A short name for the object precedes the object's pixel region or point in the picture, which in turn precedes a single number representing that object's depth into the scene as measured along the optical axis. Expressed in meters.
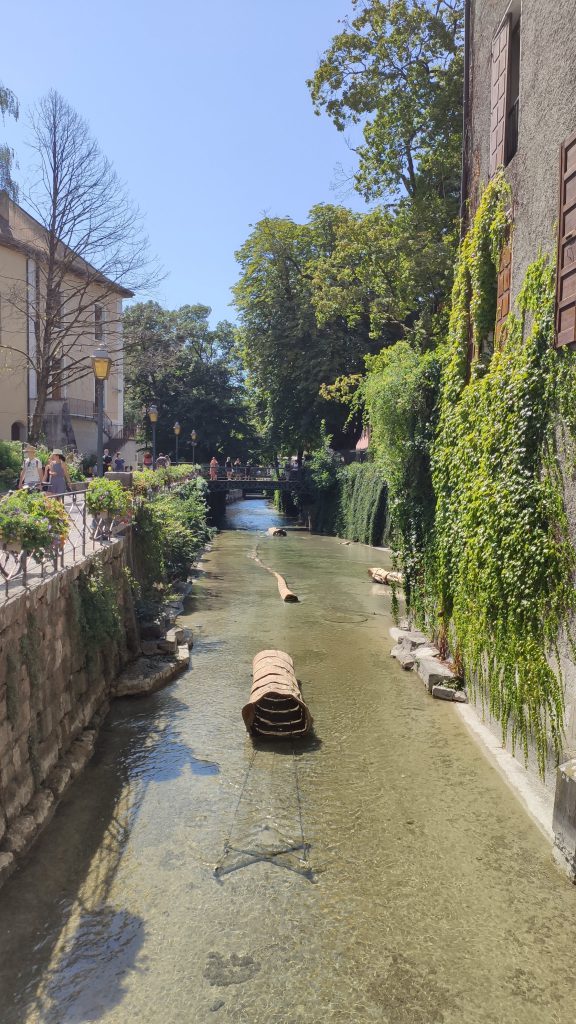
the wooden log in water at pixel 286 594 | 18.50
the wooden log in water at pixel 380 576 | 21.42
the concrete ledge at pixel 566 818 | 6.22
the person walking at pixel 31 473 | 14.17
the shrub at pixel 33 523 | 7.31
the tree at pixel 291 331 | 33.38
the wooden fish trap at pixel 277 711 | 9.48
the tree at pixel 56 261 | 22.27
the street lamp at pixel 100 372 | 13.51
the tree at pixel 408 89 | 19.62
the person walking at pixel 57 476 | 13.91
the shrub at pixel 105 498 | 12.01
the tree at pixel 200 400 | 50.50
